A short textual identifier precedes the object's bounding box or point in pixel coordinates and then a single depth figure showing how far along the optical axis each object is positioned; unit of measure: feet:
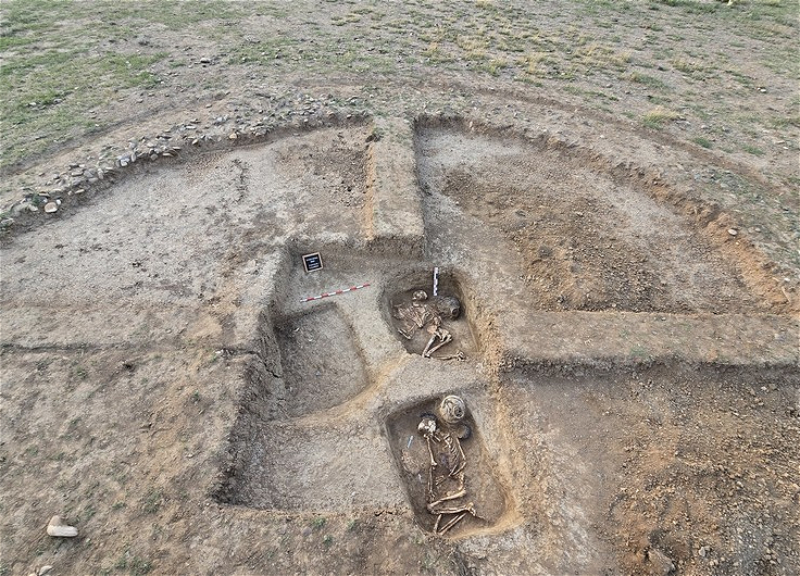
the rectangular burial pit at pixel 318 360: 23.22
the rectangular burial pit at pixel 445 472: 18.94
